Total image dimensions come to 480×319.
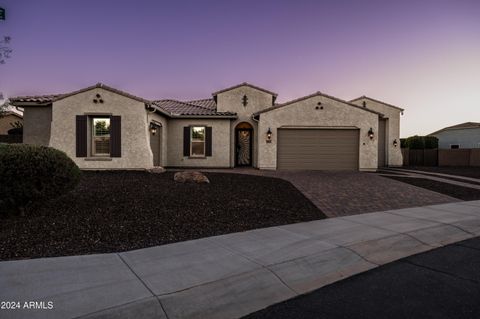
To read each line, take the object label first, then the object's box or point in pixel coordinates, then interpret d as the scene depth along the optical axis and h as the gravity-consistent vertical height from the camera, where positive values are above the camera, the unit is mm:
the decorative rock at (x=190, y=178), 10648 -850
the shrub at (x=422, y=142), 29109 +1503
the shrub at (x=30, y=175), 5402 -414
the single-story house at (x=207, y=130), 14461 +1499
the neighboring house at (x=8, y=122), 28875 +3393
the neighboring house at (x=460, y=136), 34594 +2731
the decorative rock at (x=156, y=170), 14116 -742
